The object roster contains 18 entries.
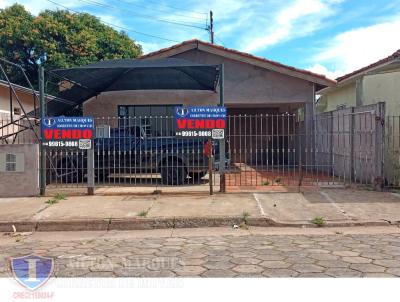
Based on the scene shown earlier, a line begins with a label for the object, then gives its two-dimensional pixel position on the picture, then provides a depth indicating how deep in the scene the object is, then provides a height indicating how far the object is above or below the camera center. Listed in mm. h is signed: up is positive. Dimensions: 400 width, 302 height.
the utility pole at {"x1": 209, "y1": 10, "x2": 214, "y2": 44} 34875 +9836
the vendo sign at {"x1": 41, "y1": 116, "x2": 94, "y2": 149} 10164 +540
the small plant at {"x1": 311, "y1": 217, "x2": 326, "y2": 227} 7813 -1198
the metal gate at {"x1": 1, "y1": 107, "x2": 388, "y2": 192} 10719 -128
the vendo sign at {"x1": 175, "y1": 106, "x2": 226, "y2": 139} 10039 +729
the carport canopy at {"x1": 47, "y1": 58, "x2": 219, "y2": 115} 11562 +2397
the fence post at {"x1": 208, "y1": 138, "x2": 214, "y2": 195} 9969 -105
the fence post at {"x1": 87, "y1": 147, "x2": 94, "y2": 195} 10266 -342
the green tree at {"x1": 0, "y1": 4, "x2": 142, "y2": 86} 24188 +6424
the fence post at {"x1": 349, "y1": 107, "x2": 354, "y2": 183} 11680 +323
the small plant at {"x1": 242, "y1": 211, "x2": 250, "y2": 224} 8023 -1133
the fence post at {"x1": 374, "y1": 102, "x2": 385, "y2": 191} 10297 +197
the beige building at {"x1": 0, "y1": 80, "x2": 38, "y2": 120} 13930 +1905
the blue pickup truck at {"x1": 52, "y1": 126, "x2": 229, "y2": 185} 11445 -89
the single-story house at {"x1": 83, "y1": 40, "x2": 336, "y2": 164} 15672 +2291
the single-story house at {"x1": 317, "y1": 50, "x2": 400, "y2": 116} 11969 +2017
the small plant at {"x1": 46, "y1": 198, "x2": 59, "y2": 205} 9512 -966
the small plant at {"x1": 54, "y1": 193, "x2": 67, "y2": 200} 10008 -911
